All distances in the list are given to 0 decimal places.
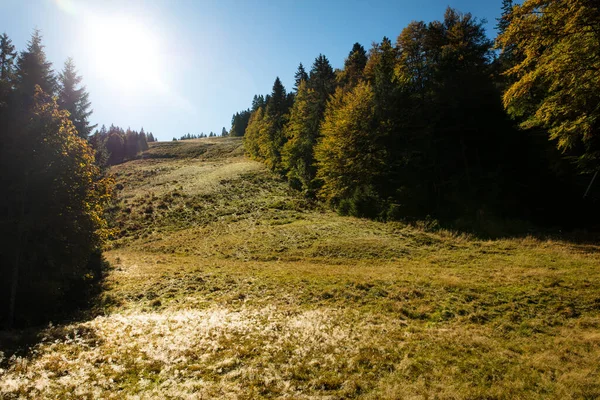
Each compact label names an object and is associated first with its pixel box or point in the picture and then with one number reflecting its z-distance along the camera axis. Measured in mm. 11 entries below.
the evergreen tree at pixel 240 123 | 151125
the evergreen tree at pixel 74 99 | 27328
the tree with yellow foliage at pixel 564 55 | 9969
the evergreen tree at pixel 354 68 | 49156
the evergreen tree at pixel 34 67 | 21859
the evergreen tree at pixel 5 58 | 21859
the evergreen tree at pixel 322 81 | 47875
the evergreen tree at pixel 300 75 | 65062
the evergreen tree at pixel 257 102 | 113794
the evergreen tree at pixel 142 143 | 110306
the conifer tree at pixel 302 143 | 45844
